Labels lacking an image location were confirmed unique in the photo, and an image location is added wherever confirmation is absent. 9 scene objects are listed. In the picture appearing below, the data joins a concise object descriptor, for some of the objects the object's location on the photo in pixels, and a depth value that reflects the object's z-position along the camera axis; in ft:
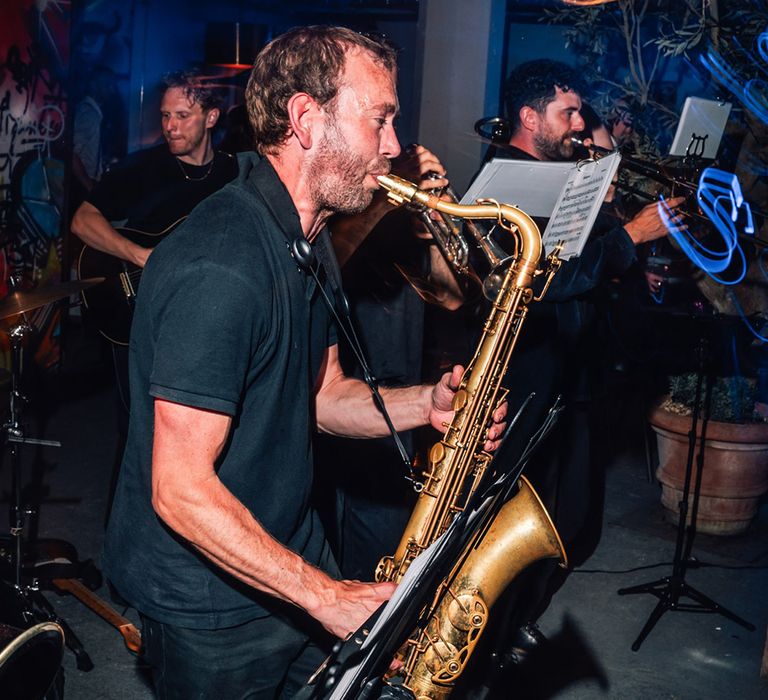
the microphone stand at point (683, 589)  15.07
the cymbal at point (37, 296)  11.78
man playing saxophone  6.11
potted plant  18.47
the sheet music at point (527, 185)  12.41
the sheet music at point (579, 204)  11.09
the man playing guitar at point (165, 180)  16.17
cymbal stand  12.73
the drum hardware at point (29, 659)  7.25
